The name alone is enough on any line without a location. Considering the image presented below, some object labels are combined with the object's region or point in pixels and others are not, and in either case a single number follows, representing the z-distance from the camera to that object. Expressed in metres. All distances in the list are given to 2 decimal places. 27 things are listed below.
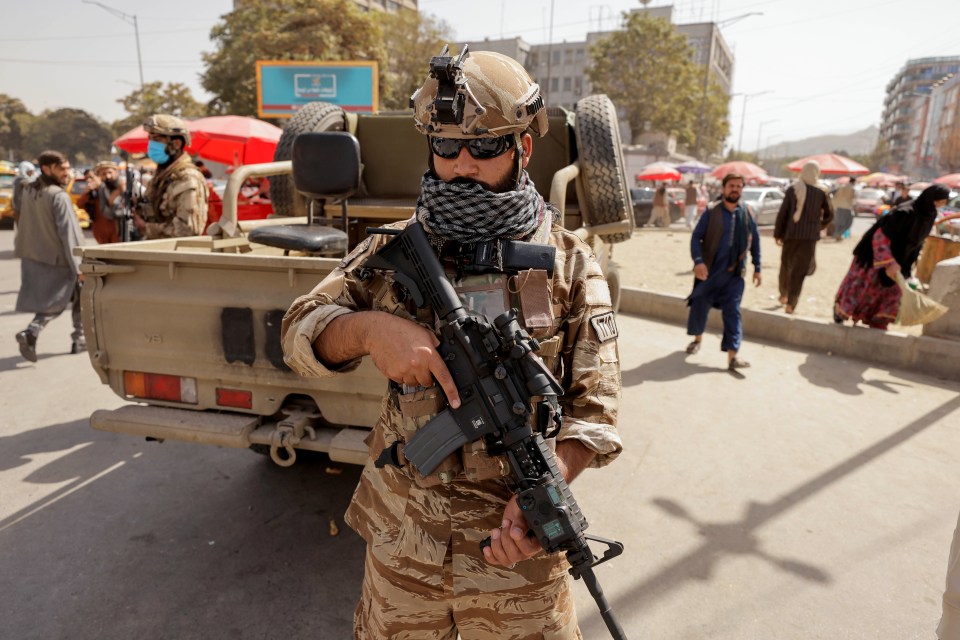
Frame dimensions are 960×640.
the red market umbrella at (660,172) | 22.84
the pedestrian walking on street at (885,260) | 5.54
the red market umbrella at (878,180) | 39.22
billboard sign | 20.00
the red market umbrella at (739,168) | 22.12
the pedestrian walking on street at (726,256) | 5.36
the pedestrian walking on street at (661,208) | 20.14
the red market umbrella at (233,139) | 9.44
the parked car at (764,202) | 21.16
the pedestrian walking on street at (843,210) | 15.95
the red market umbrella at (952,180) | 18.58
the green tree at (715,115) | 48.78
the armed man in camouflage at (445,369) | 1.31
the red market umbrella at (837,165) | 16.73
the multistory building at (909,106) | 111.56
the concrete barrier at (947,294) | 5.48
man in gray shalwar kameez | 5.13
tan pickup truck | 2.52
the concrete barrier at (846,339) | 5.55
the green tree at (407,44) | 34.69
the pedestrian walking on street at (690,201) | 20.28
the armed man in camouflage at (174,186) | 4.21
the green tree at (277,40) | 25.91
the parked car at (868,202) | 31.00
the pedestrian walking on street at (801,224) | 7.11
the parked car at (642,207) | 20.28
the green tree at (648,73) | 42.59
